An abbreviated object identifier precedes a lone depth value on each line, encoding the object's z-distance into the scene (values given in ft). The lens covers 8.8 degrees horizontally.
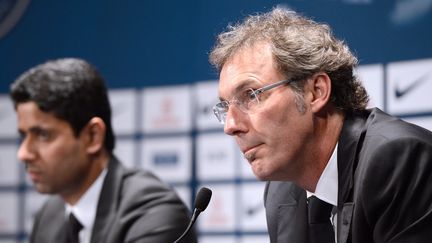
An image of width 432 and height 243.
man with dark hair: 13.42
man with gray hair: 11.90
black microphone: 12.19
